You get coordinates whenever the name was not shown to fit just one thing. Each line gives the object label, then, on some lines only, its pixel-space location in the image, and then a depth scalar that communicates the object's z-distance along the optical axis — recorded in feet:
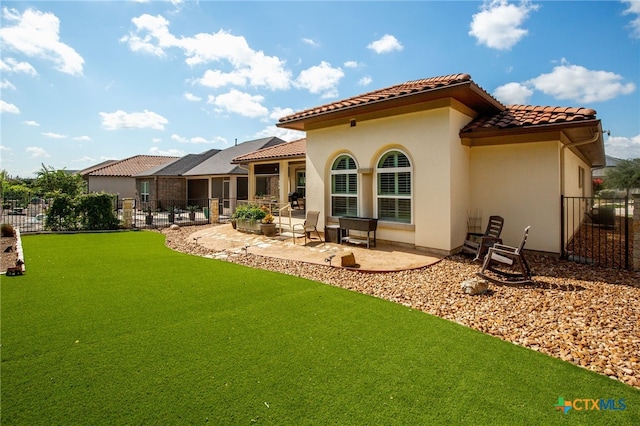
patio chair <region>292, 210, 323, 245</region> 39.38
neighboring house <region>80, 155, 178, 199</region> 111.14
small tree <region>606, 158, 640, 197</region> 118.42
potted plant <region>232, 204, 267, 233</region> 47.32
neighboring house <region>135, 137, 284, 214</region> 85.92
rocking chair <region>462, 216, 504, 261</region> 28.30
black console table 34.81
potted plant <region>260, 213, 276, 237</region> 45.03
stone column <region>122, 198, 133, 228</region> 56.54
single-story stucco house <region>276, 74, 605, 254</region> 30.17
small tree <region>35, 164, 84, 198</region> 77.51
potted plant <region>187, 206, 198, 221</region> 65.18
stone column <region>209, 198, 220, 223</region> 64.28
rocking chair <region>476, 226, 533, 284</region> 22.49
